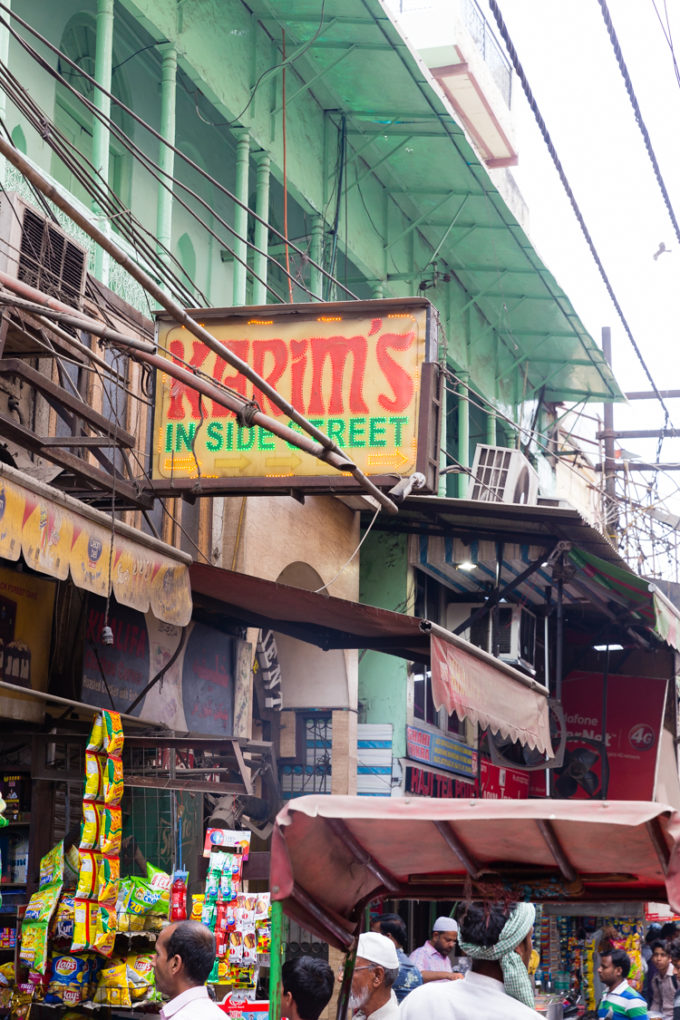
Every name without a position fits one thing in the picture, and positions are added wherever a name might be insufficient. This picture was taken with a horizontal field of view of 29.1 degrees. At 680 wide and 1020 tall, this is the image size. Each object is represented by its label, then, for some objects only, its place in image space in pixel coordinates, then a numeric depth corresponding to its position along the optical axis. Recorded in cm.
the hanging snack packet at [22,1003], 686
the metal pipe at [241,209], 1154
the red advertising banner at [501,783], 1497
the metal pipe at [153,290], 425
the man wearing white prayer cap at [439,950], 891
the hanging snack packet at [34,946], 680
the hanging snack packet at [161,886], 732
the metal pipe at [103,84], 945
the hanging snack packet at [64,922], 688
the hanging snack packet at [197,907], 739
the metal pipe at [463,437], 1670
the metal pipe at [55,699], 685
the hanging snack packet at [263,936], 759
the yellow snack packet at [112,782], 701
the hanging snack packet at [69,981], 686
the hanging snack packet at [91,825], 684
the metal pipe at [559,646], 1335
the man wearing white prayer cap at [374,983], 520
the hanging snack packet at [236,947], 738
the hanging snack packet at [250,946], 741
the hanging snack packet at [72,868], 716
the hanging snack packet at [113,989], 691
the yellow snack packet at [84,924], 664
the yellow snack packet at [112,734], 706
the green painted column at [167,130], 1038
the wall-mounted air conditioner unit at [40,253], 716
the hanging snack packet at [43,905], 686
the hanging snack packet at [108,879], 681
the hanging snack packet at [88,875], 670
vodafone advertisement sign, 1588
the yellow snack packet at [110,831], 692
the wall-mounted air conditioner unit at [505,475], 1454
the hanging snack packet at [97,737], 700
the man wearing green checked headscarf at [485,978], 400
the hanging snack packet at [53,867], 704
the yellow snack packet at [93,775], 692
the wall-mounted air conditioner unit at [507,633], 1395
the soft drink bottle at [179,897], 743
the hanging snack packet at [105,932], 672
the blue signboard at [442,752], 1377
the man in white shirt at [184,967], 427
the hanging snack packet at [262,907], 753
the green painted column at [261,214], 1215
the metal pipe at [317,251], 1348
